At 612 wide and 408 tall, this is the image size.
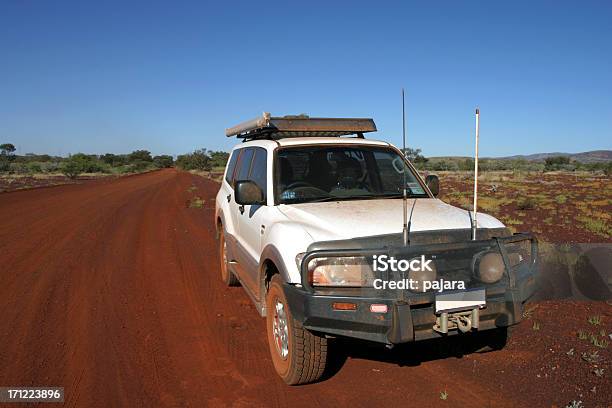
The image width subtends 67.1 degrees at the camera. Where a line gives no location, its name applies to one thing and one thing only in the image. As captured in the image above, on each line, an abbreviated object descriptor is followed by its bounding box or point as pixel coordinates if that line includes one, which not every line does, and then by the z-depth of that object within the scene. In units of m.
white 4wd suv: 3.16
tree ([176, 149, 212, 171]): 77.31
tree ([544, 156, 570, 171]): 69.12
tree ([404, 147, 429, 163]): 64.74
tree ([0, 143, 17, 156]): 115.87
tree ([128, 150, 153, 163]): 128.88
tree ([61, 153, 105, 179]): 44.91
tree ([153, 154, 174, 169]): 119.99
